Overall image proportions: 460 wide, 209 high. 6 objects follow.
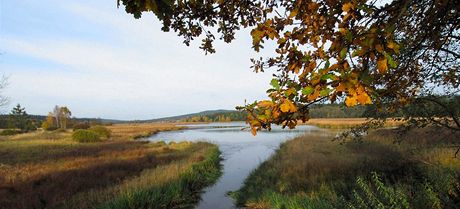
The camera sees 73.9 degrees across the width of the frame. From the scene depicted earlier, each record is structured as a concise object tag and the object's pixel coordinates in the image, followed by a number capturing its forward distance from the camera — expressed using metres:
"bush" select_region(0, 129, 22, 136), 51.96
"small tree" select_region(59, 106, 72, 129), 98.81
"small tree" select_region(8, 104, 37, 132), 71.38
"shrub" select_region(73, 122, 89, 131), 65.99
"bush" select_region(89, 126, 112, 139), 44.97
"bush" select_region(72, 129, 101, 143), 36.81
